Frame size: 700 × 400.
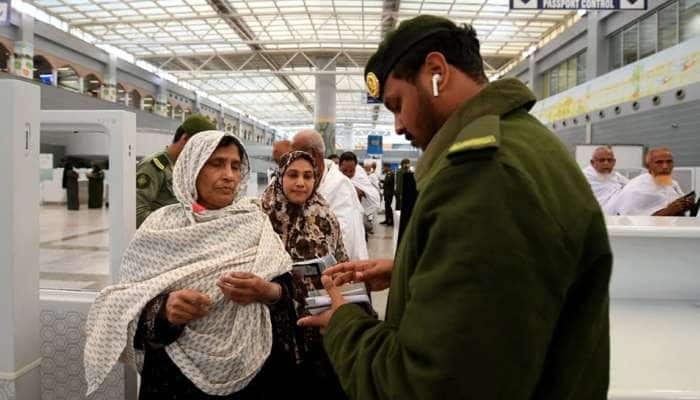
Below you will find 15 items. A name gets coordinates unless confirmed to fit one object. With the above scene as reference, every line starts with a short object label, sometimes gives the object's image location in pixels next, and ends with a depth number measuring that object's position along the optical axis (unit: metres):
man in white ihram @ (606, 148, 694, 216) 4.62
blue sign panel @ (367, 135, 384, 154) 23.86
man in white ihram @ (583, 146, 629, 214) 5.56
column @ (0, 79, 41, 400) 1.75
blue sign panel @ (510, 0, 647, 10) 5.68
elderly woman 1.66
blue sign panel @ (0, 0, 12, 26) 7.69
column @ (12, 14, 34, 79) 14.12
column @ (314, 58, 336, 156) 21.56
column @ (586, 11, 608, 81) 13.04
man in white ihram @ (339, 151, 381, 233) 6.53
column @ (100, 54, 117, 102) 18.61
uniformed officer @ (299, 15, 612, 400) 0.70
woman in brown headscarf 2.15
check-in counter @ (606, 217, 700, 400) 1.42
